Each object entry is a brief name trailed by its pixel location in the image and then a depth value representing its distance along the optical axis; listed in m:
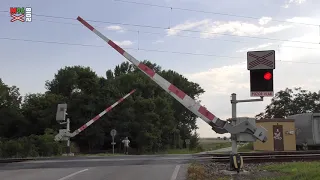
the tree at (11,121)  59.00
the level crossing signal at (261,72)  12.37
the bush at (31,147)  28.41
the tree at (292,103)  74.50
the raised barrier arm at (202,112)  12.66
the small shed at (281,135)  36.59
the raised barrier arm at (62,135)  31.41
